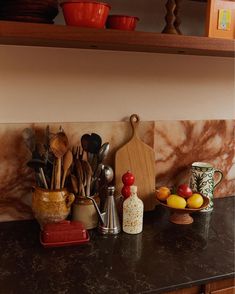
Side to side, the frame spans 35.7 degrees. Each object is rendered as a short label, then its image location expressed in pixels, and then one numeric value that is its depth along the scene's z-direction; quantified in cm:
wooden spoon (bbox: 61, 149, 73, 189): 132
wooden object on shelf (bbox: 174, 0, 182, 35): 134
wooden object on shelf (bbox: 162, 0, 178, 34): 131
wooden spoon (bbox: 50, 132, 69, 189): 131
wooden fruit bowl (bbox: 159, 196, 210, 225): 144
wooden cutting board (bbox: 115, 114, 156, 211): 152
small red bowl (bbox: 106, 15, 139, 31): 121
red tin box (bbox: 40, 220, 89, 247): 124
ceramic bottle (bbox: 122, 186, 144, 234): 134
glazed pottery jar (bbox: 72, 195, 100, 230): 135
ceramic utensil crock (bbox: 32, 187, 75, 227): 129
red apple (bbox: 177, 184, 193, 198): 145
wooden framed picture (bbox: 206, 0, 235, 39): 130
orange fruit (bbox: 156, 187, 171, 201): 148
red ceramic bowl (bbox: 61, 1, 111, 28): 111
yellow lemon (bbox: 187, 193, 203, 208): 142
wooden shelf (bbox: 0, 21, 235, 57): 107
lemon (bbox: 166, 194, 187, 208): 141
